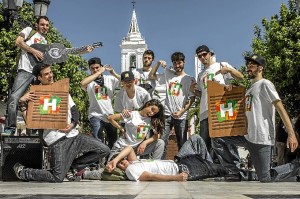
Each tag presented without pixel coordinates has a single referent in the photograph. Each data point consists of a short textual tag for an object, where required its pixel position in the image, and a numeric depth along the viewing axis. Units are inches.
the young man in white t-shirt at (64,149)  209.4
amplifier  230.9
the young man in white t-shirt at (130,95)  261.1
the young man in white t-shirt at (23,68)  238.5
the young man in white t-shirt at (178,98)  272.6
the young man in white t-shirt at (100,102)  283.1
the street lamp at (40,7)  325.5
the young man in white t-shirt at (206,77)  252.6
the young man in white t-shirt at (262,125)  210.6
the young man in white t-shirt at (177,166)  210.4
